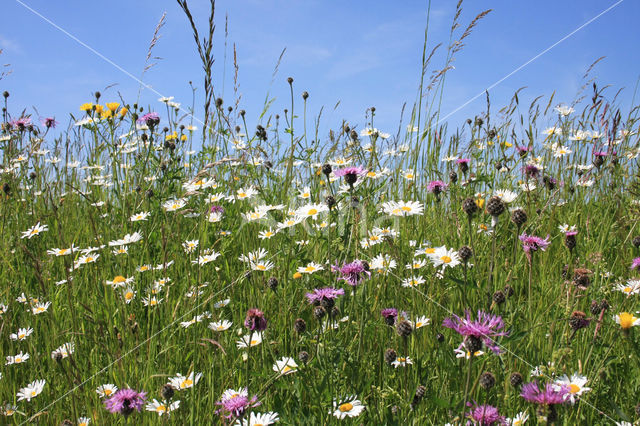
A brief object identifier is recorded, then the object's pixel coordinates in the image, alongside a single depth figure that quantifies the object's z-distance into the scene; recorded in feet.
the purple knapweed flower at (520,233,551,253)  5.22
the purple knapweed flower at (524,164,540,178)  9.73
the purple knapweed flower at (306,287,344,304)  4.64
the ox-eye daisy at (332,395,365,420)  3.70
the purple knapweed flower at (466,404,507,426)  3.47
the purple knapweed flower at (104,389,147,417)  3.84
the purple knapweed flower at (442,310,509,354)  3.29
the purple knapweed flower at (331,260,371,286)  4.76
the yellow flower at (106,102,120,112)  11.60
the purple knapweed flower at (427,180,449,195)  7.58
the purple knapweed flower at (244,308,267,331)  4.02
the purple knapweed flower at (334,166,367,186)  5.71
